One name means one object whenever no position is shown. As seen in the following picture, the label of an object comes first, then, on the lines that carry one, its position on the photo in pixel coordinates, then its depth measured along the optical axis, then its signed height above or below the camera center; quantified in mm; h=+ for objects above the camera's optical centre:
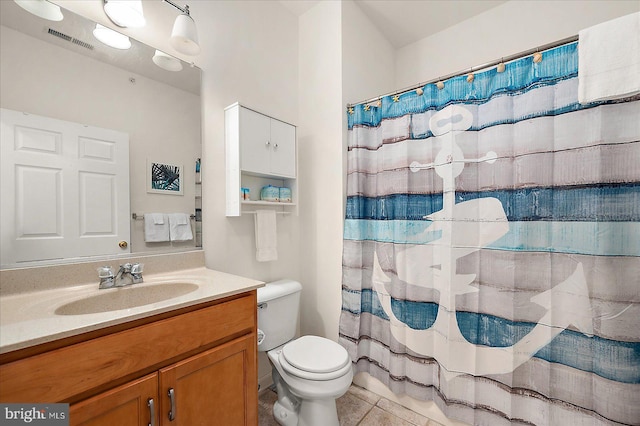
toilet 1289 -775
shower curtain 1084 -185
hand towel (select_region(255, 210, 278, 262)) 1661 -138
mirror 993 +528
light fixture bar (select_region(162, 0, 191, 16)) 1294 +1036
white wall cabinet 1518 +373
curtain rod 1153 +746
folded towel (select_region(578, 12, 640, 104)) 1008 +594
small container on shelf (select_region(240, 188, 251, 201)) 1590 +125
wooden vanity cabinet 674 -485
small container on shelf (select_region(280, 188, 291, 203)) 1775 +130
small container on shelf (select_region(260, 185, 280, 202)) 1729 +140
